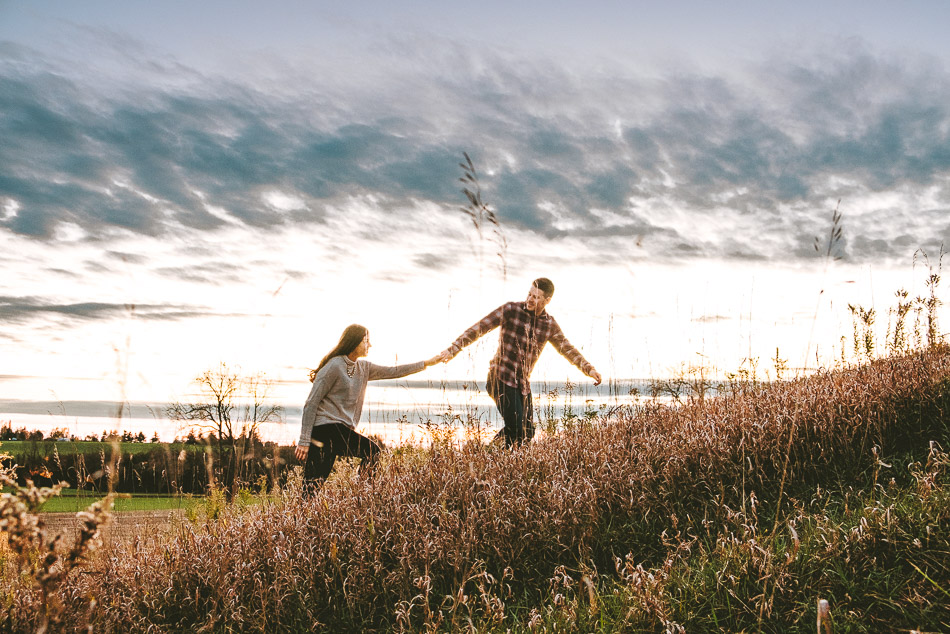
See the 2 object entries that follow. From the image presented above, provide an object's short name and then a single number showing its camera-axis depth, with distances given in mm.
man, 6773
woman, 6086
